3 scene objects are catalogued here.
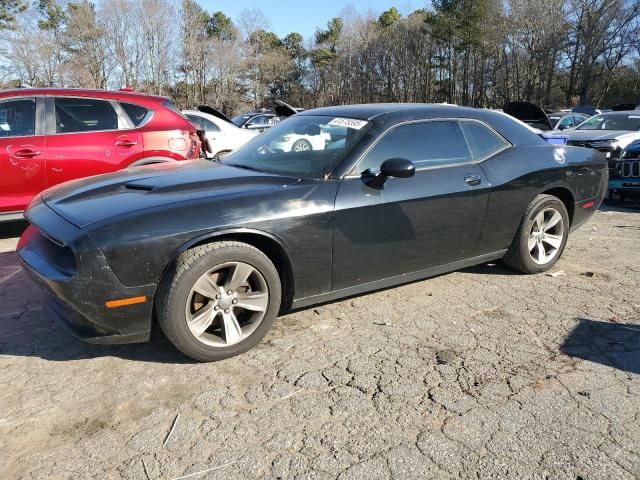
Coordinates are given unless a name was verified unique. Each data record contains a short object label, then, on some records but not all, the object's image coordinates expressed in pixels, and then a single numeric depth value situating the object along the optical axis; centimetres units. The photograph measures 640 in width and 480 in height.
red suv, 545
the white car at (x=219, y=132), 978
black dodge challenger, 271
